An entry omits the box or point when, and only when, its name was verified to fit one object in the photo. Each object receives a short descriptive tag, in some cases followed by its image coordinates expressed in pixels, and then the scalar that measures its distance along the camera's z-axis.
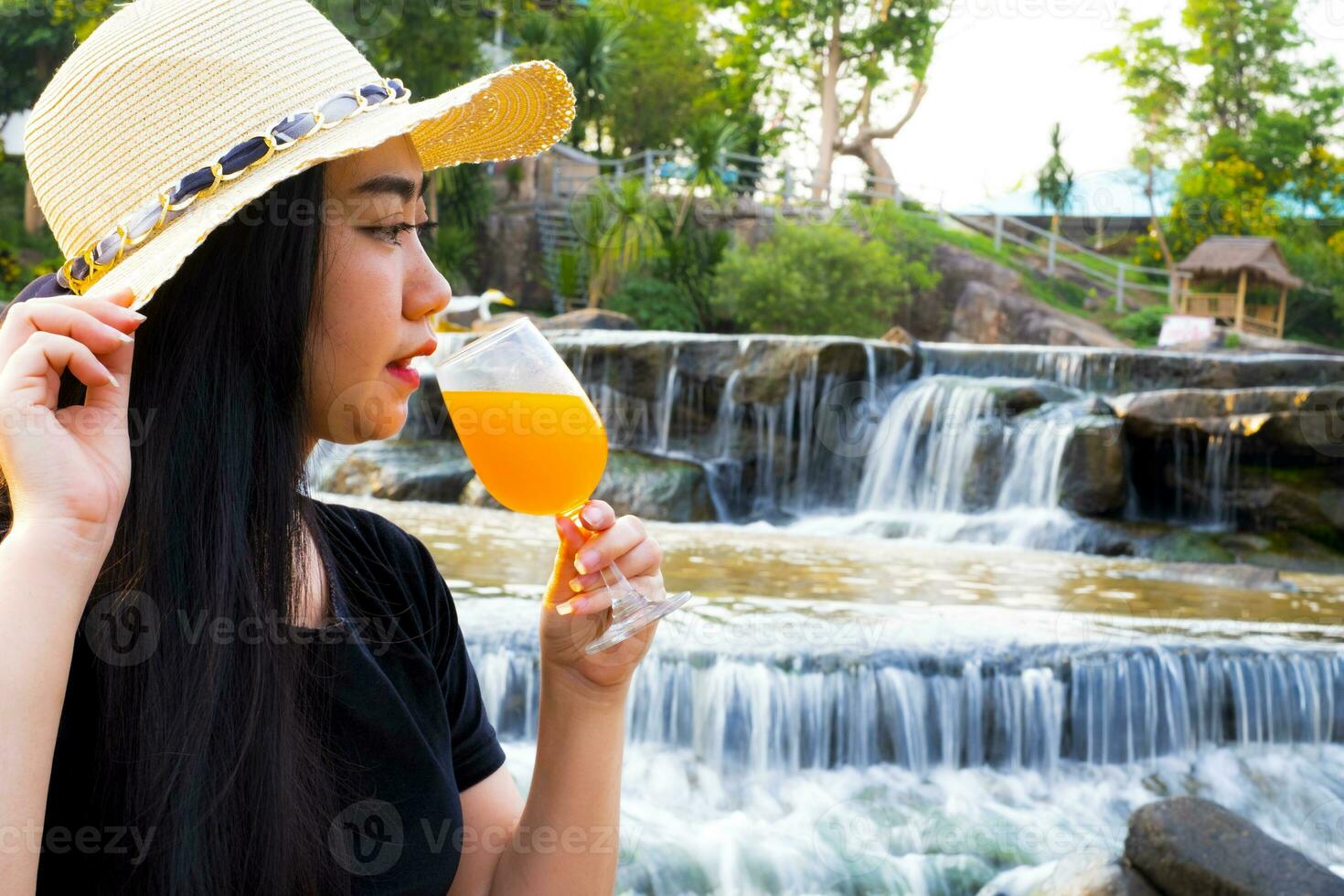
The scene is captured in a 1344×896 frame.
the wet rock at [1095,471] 9.00
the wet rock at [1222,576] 6.65
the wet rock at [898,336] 12.16
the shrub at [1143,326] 22.66
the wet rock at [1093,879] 3.53
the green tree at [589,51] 24.97
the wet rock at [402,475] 9.59
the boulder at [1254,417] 8.65
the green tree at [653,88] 28.50
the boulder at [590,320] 14.45
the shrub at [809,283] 19.31
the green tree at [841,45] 27.39
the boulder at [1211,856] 3.32
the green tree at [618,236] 20.42
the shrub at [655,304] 19.80
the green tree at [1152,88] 26.30
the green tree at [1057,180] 31.08
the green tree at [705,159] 21.42
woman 1.07
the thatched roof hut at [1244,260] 21.67
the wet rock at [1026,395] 10.17
